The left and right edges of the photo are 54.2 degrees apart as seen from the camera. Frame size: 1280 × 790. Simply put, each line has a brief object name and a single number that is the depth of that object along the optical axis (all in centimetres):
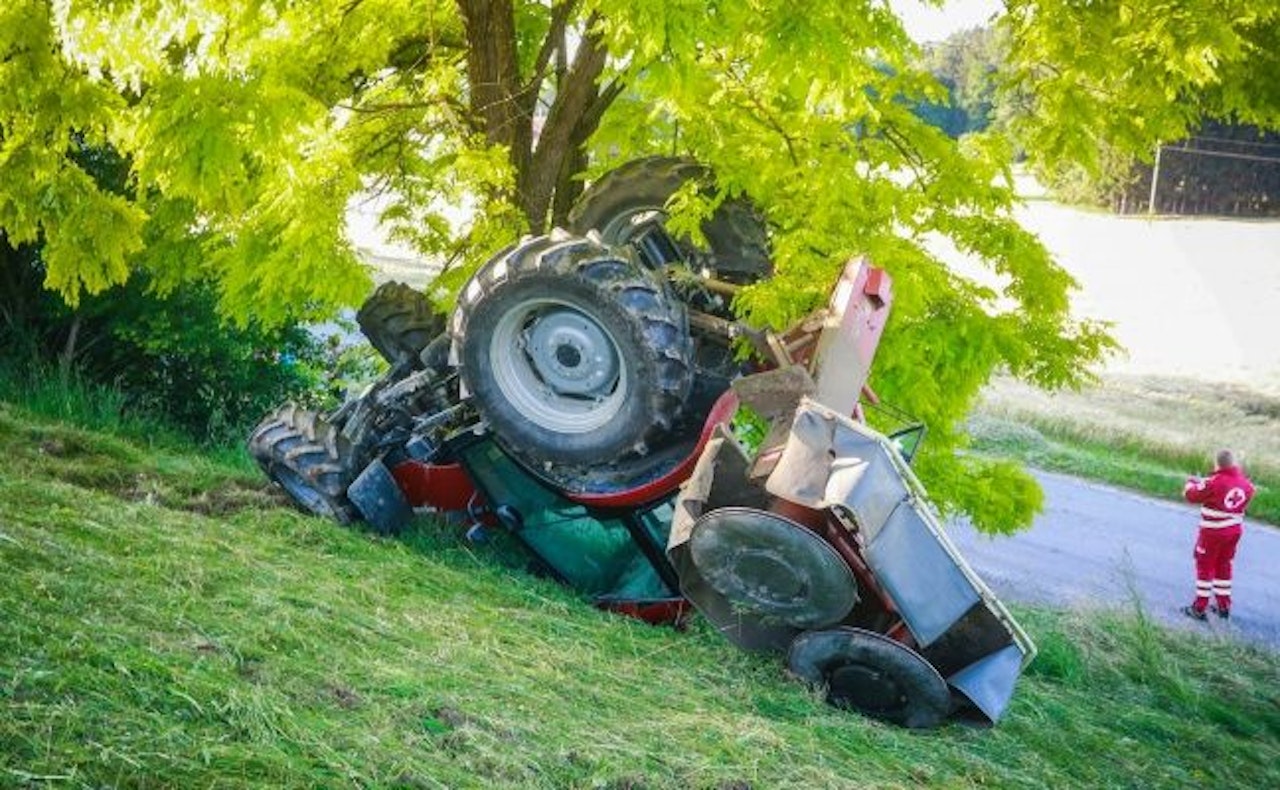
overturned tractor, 484
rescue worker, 1088
